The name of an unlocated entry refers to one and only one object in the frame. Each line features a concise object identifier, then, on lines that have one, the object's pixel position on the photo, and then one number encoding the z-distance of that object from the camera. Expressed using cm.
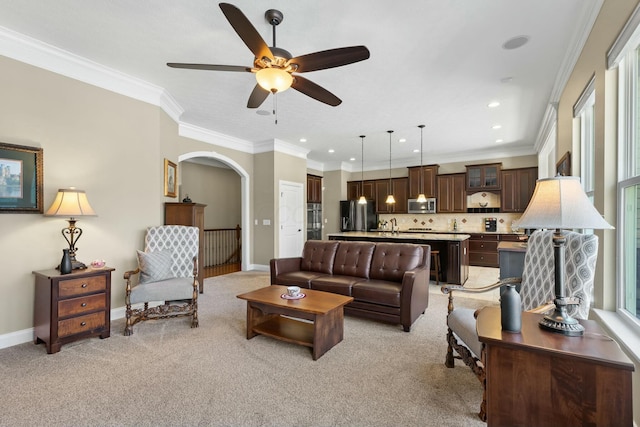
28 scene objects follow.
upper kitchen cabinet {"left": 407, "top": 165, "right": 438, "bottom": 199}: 829
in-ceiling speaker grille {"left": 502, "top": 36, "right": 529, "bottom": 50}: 288
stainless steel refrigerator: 902
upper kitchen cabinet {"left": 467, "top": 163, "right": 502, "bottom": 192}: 750
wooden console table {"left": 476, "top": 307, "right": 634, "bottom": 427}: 118
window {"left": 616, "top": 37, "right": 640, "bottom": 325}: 190
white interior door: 703
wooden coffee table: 270
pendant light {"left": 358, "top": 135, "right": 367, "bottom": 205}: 877
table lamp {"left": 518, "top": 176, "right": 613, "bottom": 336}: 141
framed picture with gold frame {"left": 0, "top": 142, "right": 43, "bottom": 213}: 287
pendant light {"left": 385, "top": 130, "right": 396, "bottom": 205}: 604
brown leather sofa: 337
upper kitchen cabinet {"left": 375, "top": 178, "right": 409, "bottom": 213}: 882
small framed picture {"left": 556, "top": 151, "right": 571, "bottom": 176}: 333
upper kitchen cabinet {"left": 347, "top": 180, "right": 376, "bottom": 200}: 941
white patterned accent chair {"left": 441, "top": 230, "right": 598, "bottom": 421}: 179
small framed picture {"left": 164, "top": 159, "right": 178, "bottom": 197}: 456
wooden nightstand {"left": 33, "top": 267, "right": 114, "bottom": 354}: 277
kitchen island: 540
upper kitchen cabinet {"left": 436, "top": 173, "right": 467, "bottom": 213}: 794
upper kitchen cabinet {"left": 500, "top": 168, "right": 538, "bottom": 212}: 720
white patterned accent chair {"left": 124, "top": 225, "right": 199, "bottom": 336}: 332
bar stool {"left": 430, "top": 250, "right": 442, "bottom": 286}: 555
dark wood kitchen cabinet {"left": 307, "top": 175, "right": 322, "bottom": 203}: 838
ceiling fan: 214
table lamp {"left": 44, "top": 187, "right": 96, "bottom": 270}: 297
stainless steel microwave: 831
